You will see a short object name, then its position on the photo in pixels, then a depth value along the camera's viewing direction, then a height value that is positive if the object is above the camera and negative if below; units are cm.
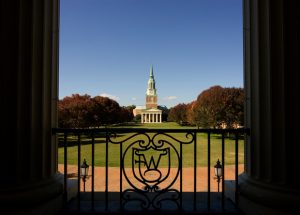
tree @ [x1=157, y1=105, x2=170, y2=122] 18265 -23
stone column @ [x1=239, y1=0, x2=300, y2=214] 325 +7
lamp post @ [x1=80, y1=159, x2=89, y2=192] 842 -181
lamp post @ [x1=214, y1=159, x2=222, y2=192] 876 -187
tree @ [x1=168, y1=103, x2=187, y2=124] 9915 +142
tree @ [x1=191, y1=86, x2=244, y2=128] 4431 +132
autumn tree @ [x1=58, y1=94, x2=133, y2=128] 4144 +65
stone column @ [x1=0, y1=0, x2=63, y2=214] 323 +7
